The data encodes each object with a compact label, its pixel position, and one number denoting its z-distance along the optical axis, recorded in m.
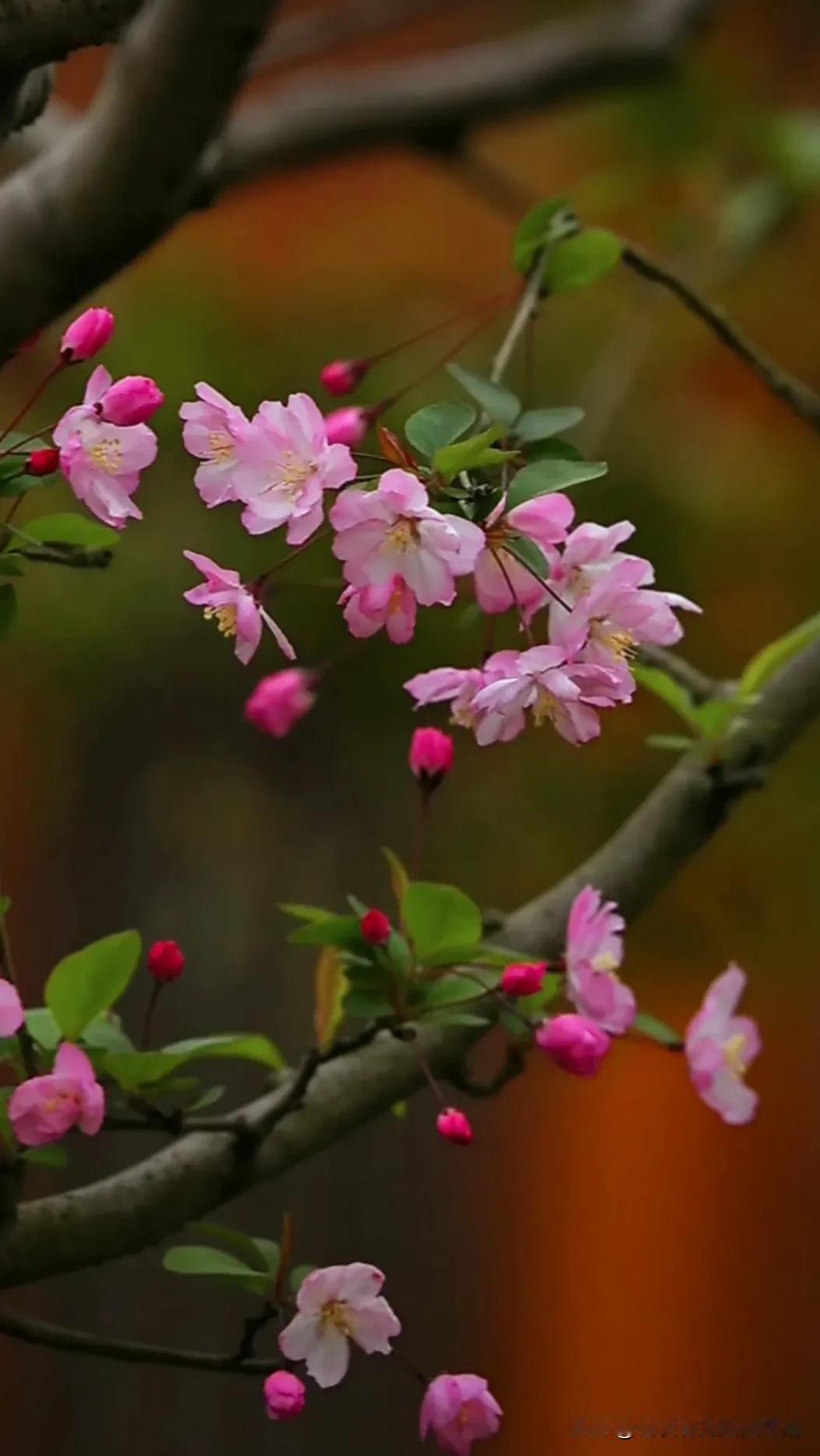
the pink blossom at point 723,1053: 3.98
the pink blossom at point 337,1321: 3.88
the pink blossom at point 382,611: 3.81
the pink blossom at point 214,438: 3.81
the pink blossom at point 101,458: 3.82
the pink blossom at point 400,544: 3.79
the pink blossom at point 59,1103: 3.86
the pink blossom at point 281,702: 3.98
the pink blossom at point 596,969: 3.91
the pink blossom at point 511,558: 3.81
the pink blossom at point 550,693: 3.79
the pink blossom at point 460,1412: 3.89
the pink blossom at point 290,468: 3.79
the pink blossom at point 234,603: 3.81
